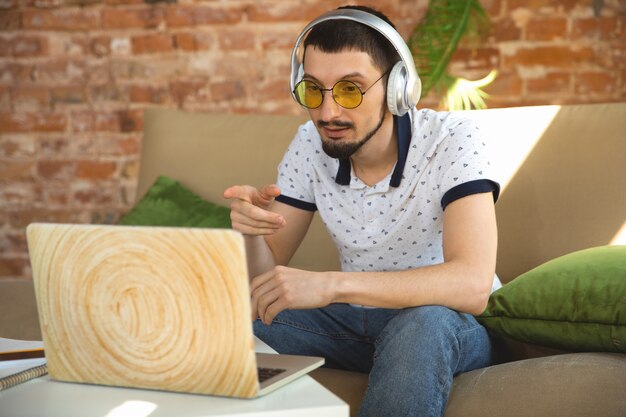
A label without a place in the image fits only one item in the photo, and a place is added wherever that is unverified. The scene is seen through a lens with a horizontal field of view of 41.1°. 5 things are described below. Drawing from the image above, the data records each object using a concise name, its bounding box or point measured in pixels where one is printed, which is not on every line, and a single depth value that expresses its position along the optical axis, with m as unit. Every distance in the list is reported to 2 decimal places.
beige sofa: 1.56
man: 1.49
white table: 1.04
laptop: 1.01
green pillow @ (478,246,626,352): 1.63
